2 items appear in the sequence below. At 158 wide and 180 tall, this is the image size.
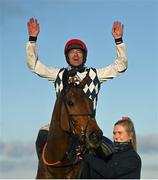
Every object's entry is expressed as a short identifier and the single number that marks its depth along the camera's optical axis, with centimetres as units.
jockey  1659
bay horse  1335
